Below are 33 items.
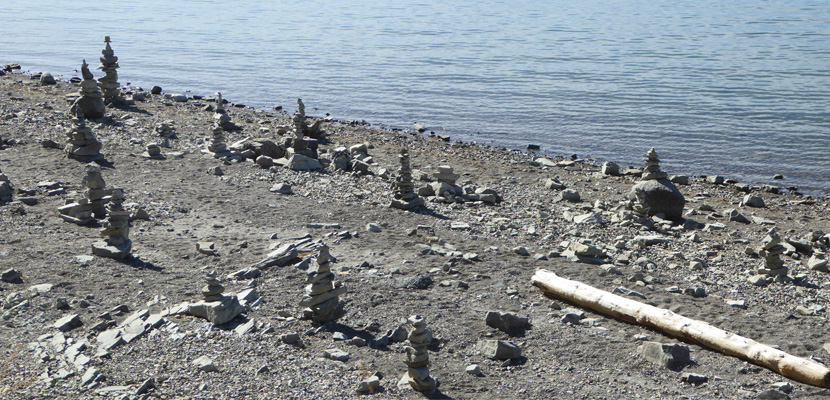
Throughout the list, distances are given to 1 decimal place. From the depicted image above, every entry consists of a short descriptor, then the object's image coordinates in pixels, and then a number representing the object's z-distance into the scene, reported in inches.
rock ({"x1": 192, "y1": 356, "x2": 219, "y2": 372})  361.6
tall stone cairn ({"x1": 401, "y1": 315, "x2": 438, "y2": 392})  348.8
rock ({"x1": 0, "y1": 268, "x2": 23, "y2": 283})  457.7
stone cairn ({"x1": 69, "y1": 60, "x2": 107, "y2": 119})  961.5
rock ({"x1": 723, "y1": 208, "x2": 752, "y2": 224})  725.3
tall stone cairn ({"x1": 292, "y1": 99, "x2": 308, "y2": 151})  859.4
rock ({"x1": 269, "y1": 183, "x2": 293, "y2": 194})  718.5
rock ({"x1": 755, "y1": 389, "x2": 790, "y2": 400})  353.1
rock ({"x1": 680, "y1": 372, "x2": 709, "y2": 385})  370.3
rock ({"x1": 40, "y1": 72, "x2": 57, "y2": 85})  1342.3
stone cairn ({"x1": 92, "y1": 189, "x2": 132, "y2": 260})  509.7
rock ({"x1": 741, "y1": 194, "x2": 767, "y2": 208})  808.9
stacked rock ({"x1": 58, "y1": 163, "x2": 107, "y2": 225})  570.6
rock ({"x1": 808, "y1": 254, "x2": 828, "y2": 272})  565.0
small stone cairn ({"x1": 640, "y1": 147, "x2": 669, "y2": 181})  719.7
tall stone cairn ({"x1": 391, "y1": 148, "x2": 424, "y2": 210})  679.1
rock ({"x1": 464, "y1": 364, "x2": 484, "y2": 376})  371.9
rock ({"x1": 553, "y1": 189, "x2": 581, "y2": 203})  768.3
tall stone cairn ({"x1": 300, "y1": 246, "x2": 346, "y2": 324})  411.8
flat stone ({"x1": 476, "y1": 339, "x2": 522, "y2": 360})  387.5
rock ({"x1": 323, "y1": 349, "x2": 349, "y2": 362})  378.0
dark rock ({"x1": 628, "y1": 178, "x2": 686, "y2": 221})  695.7
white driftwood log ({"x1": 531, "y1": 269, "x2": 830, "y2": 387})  373.7
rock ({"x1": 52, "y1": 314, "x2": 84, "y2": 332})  400.8
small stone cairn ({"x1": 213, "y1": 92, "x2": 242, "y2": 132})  1028.0
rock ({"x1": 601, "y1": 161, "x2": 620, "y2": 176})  941.8
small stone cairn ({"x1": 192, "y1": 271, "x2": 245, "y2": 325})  408.5
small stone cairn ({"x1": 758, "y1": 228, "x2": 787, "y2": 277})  537.6
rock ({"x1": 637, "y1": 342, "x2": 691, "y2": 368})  384.2
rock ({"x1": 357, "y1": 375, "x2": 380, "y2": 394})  347.9
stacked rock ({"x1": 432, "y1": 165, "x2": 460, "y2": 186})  753.0
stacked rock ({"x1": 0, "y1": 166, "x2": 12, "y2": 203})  621.6
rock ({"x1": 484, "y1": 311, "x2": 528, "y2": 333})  421.4
